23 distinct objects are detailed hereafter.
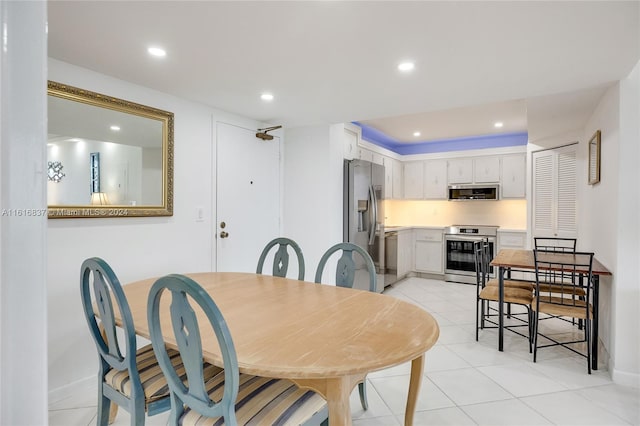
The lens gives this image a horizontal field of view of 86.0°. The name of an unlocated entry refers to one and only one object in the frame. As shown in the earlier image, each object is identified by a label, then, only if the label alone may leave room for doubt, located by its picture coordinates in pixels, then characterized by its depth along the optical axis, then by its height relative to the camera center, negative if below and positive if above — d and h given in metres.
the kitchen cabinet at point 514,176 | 5.46 +0.55
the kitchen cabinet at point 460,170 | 5.85 +0.68
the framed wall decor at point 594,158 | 3.02 +0.49
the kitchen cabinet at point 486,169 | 5.64 +0.68
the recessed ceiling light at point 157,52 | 2.11 +0.98
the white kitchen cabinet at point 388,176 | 5.66 +0.57
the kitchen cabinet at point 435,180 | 6.04 +0.53
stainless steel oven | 5.50 -0.64
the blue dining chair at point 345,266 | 2.35 -0.39
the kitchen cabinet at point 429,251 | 5.84 -0.71
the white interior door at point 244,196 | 3.48 +0.14
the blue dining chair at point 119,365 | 1.54 -0.78
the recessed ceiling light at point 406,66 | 2.29 +0.98
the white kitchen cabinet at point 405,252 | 5.53 -0.71
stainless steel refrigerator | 4.23 -0.05
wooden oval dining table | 1.22 -0.53
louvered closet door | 4.37 +0.24
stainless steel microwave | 5.57 +0.29
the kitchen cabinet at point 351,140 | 4.39 +0.91
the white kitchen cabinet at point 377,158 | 5.20 +0.80
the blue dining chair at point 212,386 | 1.17 -0.72
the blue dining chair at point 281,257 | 2.72 -0.39
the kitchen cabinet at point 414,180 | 6.25 +0.54
